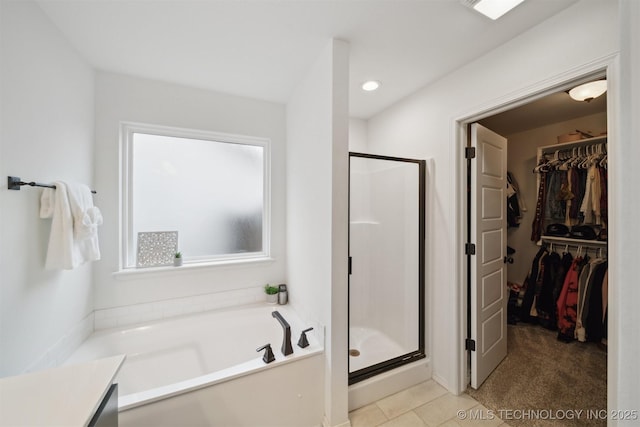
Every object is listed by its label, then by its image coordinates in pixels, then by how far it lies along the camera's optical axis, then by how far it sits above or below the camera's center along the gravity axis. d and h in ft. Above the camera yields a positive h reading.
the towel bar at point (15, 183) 3.59 +0.50
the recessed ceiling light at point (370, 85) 6.50 +3.50
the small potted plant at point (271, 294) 7.50 -2.44
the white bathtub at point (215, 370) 4.14 -3.25
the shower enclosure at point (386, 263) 6.70 -1.49
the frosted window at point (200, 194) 6.62 +0.63
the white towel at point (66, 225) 4.21 -0.16
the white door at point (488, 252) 6.00 -1.03
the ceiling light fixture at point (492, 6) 3.99 +3.46
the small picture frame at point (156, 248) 6.53 -0.90
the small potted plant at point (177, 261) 6.66 -1.25
